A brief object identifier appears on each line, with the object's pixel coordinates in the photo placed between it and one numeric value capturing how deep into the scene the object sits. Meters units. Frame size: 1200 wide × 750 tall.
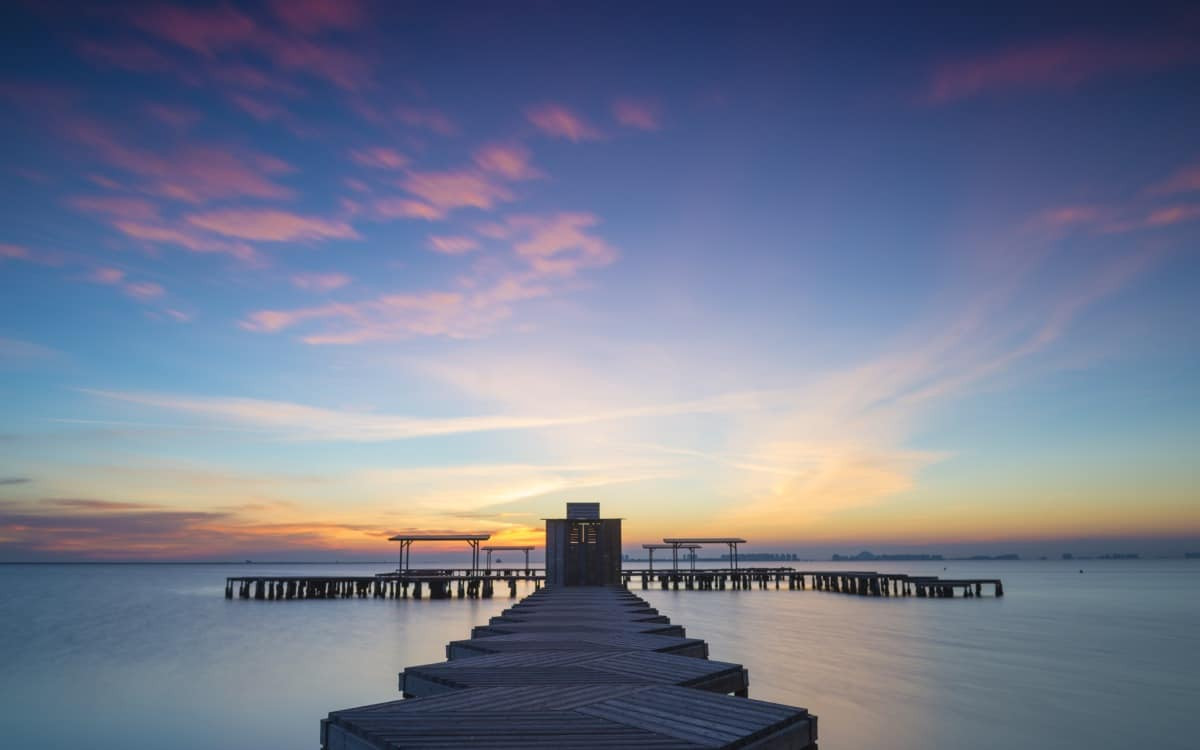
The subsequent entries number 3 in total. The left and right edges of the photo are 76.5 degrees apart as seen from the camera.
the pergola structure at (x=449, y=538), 62.50
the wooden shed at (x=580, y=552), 40.34
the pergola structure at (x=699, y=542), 73.44
